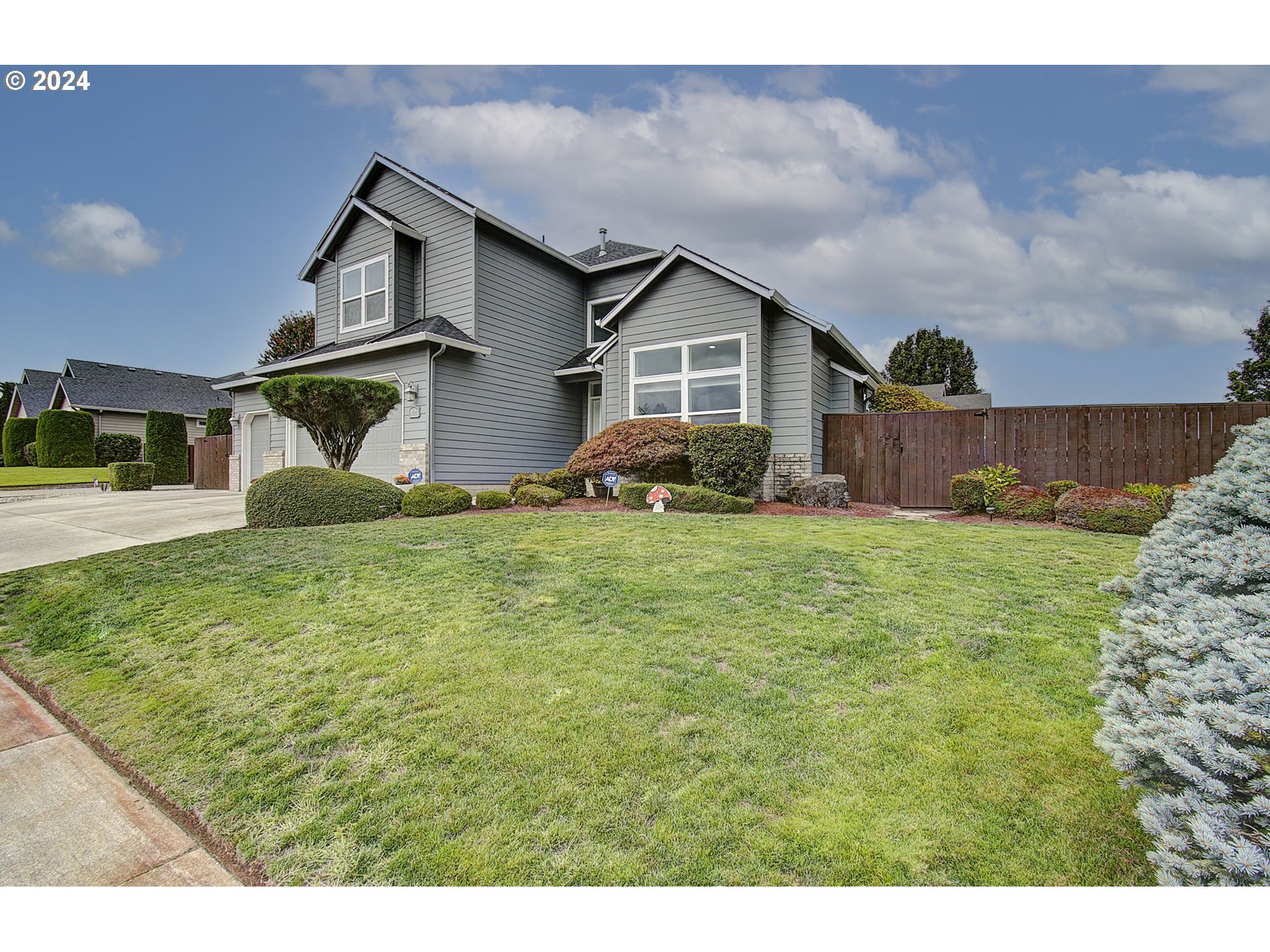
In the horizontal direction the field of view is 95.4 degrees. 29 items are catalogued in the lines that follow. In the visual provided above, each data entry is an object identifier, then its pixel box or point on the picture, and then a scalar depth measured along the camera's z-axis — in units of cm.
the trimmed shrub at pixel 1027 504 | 852
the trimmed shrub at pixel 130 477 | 1772
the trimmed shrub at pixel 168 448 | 2094
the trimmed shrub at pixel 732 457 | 988
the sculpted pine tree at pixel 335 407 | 972
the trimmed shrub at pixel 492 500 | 997
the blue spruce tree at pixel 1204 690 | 136
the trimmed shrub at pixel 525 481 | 1123
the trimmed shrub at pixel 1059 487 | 883
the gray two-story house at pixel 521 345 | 1120
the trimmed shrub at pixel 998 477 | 984
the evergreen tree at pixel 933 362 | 3938
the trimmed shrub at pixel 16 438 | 2533
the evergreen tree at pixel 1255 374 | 2353
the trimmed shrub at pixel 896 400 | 1795
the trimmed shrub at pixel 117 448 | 2514
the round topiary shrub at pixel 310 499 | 829
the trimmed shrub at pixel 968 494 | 925
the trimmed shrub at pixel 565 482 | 1138
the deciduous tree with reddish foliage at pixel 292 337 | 2788
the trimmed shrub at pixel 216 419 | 2145
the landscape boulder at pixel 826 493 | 999
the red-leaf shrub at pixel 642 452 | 1037
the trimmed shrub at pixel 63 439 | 2355
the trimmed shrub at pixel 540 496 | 991
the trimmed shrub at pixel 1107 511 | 738
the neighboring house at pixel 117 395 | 2645
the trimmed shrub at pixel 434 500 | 927
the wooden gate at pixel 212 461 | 1869
